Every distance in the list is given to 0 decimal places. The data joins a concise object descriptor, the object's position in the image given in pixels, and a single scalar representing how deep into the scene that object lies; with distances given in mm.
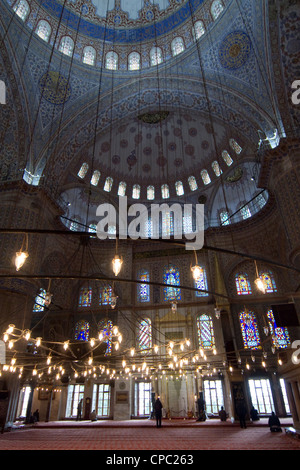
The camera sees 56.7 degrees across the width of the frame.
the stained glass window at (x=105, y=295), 17239
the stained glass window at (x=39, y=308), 16675
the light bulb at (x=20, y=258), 4484
